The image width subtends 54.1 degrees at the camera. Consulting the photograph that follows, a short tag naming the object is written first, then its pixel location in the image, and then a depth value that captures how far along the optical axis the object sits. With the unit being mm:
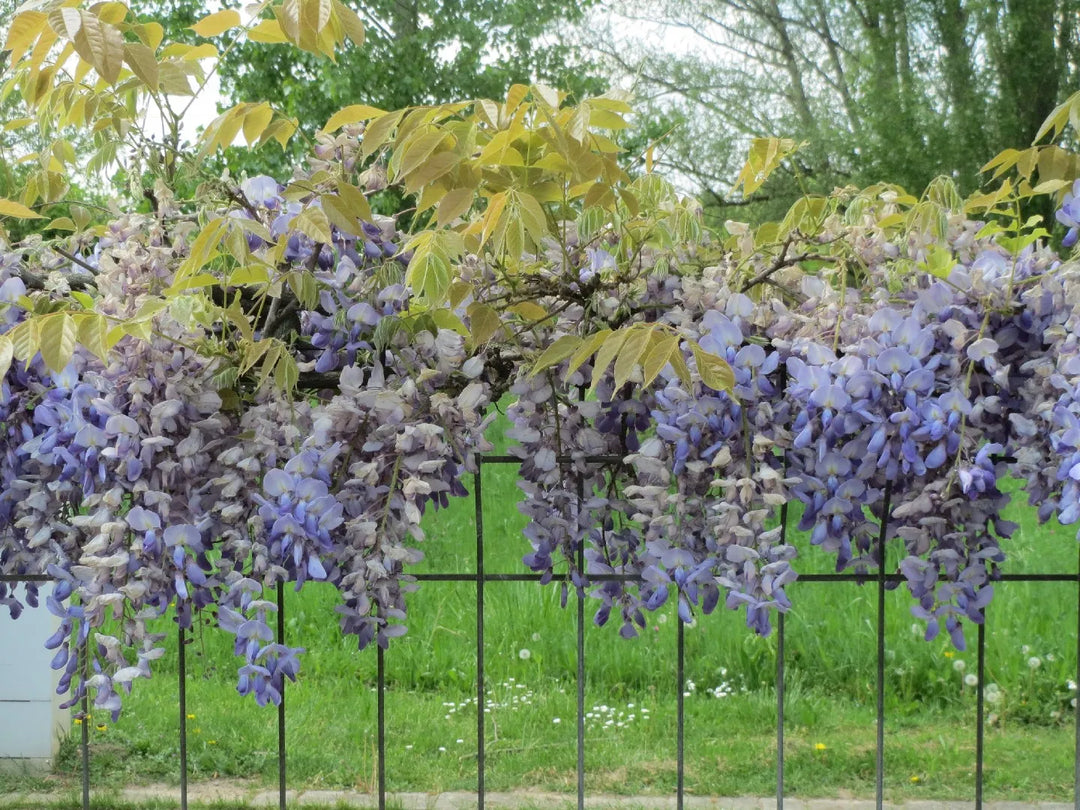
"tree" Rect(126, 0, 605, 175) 7418
